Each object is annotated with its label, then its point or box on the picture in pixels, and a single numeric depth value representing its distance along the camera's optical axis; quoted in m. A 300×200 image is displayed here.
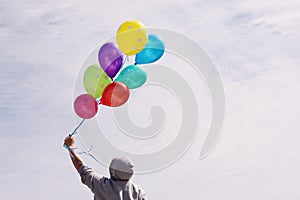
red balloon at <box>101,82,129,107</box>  4.92
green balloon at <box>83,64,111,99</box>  5.13
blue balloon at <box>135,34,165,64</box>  5.25
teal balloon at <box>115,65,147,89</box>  5.16
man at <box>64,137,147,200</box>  3.95
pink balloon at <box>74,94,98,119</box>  4.92
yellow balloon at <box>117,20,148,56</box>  5.12
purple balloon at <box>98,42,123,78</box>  5.13
